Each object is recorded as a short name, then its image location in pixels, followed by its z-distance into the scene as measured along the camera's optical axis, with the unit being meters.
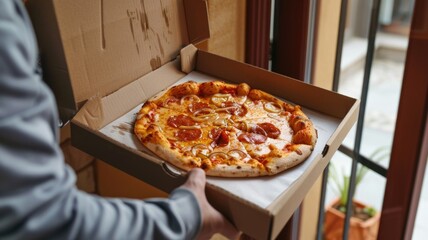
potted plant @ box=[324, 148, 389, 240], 2.35
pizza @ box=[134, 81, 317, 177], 1.00
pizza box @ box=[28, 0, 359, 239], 0.90
